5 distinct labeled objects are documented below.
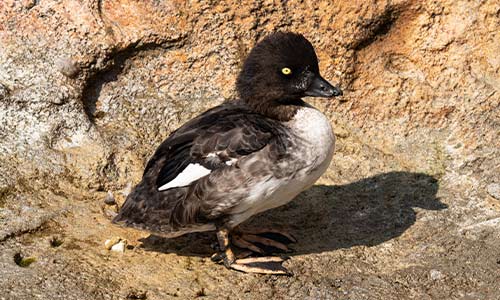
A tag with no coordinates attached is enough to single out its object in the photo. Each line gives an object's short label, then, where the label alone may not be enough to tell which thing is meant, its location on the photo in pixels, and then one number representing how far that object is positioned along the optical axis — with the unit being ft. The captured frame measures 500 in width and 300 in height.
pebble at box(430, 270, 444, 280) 33.60
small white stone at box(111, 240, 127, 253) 35.01
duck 33.99
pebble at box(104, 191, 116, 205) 38.74
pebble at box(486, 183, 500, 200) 38.55
